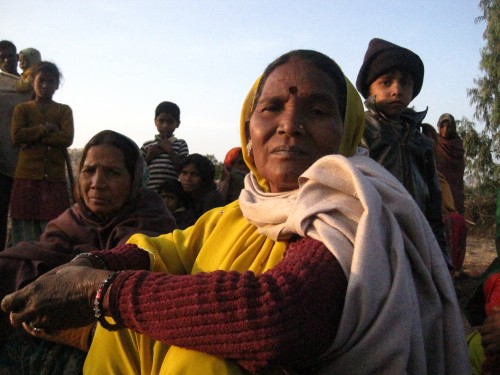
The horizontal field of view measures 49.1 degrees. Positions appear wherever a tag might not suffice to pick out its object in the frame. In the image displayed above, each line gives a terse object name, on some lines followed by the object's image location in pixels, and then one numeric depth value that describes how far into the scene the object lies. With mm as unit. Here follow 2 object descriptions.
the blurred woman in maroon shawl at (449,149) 8453
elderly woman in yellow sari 1297
